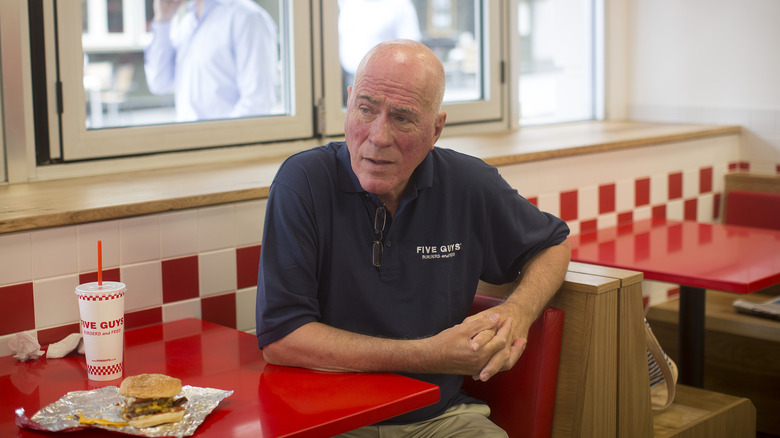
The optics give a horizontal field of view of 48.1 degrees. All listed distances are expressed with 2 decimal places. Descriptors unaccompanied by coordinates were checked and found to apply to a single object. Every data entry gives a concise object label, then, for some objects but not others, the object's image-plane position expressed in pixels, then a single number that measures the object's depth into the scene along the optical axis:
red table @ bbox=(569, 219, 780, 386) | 2.42
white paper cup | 1.61
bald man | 1.68
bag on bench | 2.14
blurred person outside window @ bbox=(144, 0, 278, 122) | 2.74
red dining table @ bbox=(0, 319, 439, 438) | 1.39
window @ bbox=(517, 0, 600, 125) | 3.94
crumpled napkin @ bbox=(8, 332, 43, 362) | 1.77
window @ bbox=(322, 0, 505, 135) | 3.09
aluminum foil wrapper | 1.33
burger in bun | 1.35
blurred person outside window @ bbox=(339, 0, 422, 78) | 3.18
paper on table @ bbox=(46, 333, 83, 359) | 1.79
